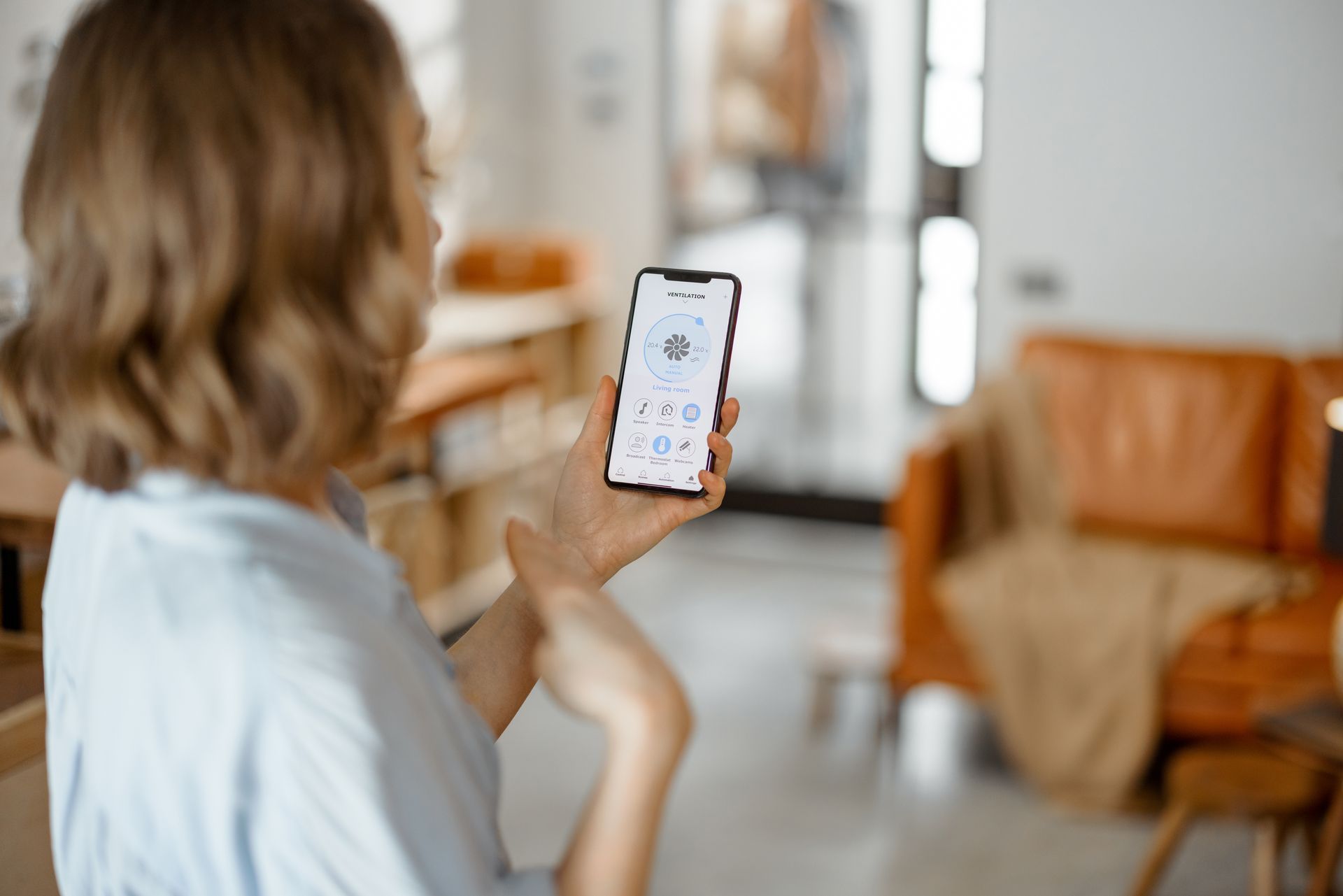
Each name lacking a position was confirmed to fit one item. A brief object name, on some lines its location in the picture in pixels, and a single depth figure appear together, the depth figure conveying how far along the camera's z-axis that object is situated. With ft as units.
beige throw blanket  8.48
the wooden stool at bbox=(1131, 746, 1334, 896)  6.72
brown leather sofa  9.18
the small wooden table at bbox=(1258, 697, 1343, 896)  6.44
